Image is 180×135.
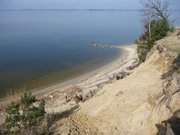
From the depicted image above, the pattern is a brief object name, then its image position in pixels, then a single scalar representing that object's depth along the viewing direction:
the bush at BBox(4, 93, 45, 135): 7.80
